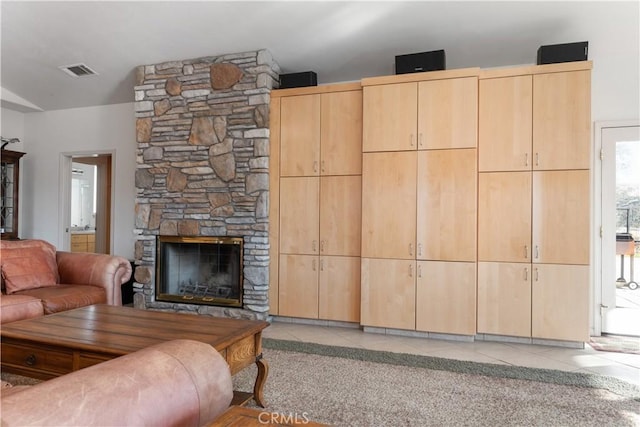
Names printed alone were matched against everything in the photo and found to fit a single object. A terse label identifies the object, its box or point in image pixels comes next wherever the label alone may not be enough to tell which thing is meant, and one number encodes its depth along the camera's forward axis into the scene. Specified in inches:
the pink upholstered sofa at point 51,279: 116.3
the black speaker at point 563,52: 129.7
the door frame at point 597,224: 146.1
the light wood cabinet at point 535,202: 129.0
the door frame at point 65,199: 225.3
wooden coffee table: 74.1
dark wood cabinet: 215.5
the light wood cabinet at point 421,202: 136.0
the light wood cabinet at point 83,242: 262.2
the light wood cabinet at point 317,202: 152.5
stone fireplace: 158.4
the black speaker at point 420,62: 140.6
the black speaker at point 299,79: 160.4
